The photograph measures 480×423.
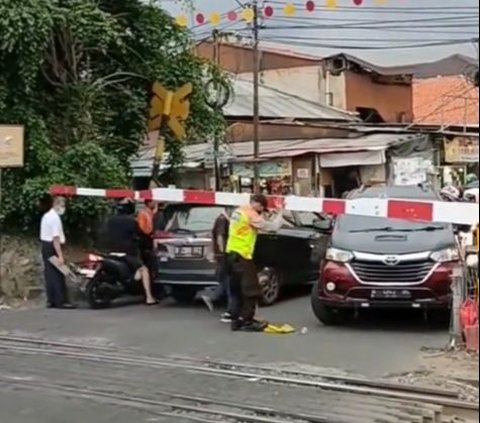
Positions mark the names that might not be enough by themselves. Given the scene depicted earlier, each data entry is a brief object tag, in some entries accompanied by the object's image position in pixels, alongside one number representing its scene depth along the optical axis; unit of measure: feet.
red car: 39.45
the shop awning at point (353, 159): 98.37
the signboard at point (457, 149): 113.60
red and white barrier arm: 33.96
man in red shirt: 51.21
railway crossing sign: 65.31
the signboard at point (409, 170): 102.99
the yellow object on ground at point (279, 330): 40.68
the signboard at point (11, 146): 50.16
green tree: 55.42
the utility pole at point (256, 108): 92.36
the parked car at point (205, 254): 48.75
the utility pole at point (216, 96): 72.26
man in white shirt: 51.16
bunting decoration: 64.62
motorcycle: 50.52
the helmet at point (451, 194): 59.52
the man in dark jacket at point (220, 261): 44.88
